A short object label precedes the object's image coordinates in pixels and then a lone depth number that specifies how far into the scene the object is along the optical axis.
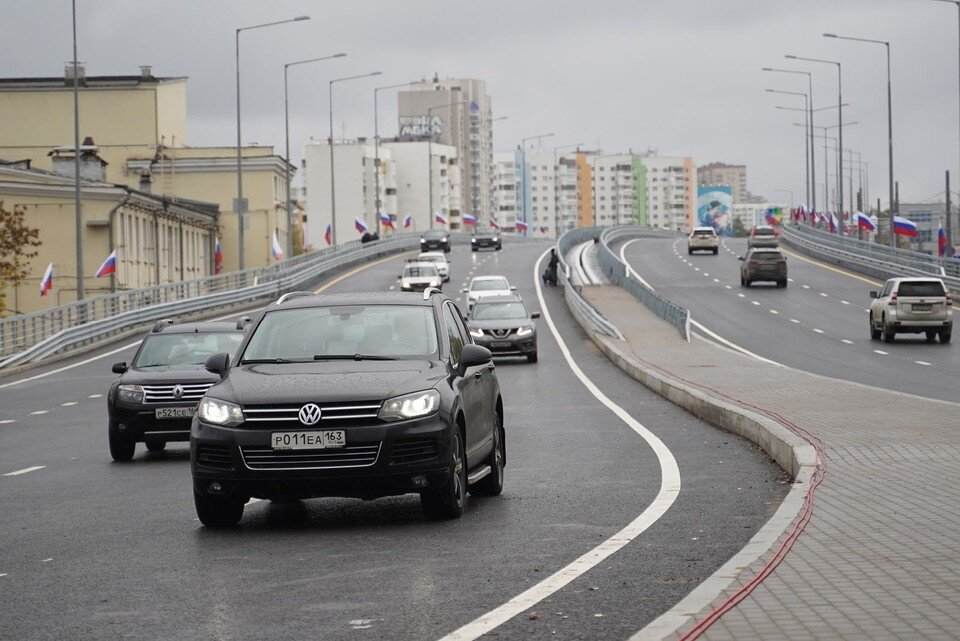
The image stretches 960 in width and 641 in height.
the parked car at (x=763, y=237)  95.06
